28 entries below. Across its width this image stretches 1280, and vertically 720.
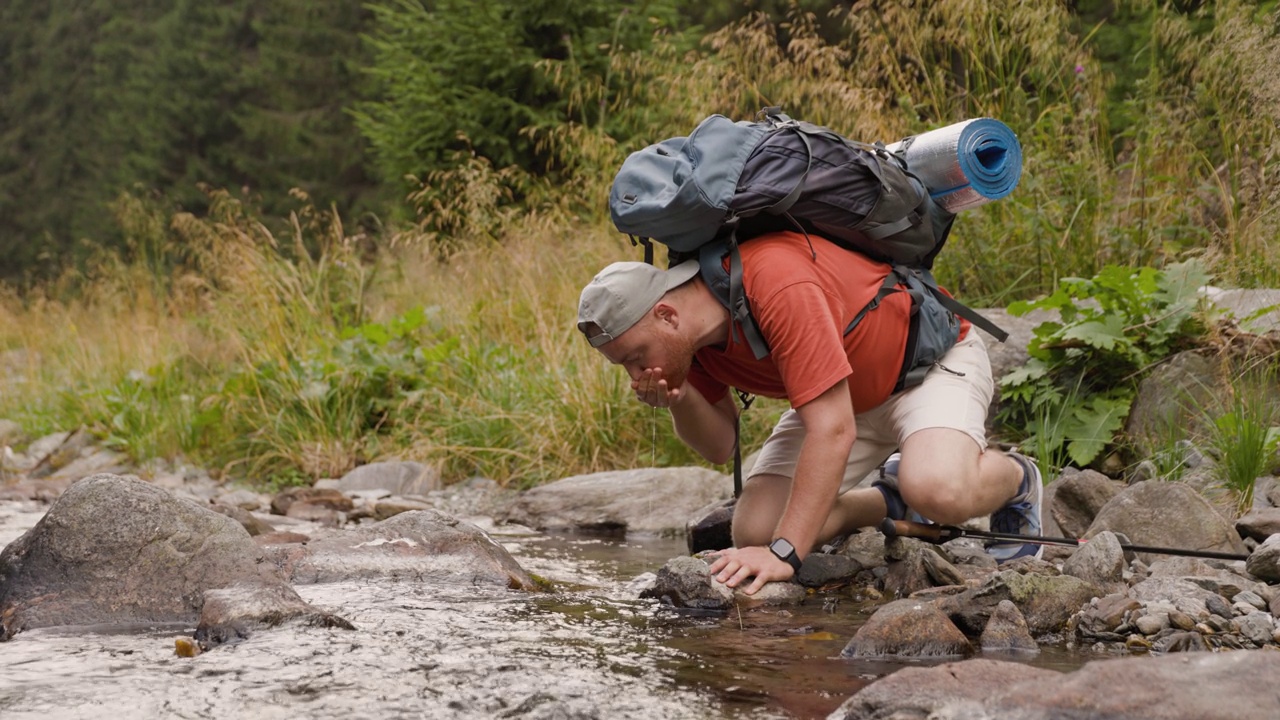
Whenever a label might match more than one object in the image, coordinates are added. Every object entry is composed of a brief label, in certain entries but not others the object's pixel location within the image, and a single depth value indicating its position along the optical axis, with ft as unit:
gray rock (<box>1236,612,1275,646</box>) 9.09
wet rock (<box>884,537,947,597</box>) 11.51
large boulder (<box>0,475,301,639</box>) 10.30
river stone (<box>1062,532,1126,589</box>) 10.53
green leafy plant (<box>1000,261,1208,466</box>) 15.16
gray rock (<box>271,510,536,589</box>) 12.26
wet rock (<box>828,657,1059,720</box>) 7.00
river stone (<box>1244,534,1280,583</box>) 10.58
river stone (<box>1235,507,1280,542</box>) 11.89
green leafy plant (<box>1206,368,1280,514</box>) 13.19
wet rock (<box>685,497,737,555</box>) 13.88
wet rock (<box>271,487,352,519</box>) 18.13
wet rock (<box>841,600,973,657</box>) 9.11
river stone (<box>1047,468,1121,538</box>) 13.20
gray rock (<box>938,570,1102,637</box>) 9.63
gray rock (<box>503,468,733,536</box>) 16.88
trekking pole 11.76
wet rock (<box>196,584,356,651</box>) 9.46
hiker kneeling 10.10
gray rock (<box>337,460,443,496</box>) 20.35
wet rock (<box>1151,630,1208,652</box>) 8.96
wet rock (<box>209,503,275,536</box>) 15.01
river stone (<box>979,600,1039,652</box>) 9.27
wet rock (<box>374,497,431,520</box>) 17.54
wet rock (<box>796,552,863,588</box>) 11.98
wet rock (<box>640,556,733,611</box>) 10.89
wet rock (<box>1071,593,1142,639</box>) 9.47
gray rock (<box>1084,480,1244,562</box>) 11.71
